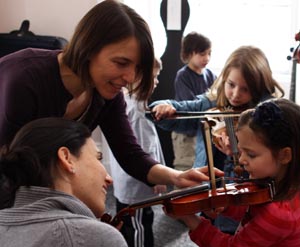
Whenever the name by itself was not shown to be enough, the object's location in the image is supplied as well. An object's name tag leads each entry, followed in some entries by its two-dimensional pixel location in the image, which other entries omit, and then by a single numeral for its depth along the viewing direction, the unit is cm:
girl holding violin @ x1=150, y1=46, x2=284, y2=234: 176
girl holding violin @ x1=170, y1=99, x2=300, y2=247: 122
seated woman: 79
